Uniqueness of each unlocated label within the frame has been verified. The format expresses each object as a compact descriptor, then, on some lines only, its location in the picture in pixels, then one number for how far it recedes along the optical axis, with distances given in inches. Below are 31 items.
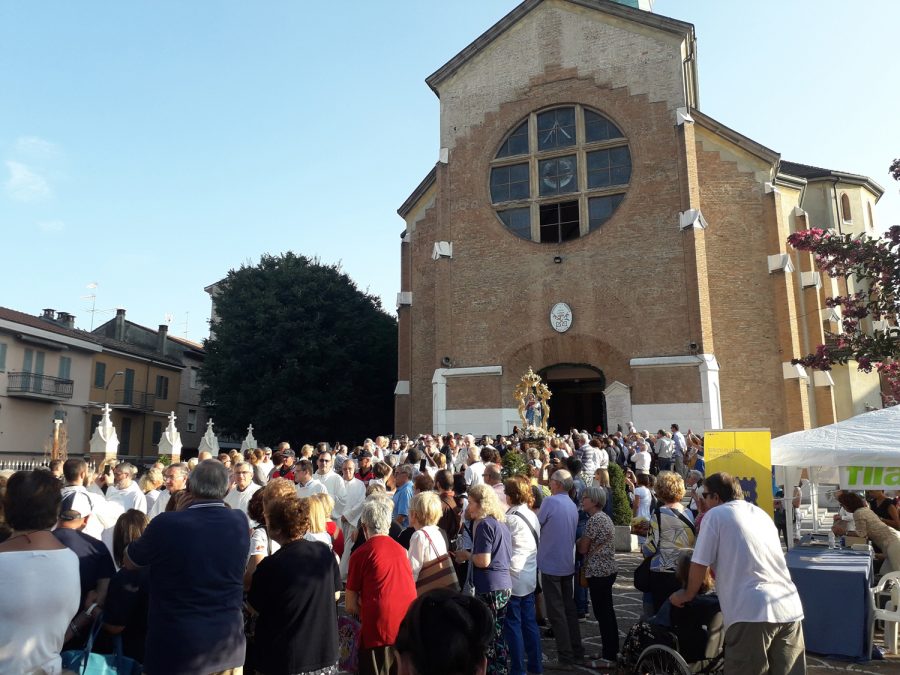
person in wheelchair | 193.5
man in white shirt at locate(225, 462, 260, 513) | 287.6
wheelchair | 193.2
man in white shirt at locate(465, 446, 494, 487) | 401.7
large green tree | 1269.7
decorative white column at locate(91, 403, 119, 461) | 793.6
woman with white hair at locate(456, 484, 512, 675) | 218.1
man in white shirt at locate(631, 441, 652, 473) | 655.1
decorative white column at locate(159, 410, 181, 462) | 852.6
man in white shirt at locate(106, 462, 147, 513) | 284.0
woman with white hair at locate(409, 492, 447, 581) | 196.9
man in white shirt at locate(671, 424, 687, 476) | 729.0
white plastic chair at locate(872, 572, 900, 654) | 271.6
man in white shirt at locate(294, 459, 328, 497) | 312.3
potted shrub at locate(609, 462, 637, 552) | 466.9
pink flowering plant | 410.9
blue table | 257.1
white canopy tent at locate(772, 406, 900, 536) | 317.1
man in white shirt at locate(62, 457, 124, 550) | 208.9
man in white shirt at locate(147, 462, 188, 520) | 259.4
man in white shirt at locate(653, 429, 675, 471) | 734.5
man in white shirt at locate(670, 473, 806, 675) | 166.9
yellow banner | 384.8
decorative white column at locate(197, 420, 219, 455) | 914.1
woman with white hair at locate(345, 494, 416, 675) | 167.2
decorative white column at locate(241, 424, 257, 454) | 966.5
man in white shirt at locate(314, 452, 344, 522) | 348.8
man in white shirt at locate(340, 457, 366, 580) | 345.1
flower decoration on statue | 884.6
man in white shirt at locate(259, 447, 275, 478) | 414.3
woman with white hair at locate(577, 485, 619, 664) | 254.4
